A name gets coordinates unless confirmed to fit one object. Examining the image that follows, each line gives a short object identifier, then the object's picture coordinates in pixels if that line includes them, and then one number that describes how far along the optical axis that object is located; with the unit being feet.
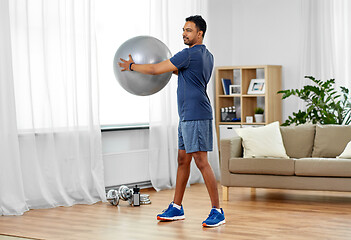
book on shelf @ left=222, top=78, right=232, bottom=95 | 23.88
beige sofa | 16.25
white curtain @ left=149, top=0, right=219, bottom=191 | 20.57
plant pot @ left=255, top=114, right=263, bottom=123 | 23.16
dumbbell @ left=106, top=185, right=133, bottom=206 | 16.96
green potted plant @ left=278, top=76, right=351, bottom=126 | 19.30
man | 13.43
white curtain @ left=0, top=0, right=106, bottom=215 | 15.69
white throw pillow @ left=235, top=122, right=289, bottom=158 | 17.57
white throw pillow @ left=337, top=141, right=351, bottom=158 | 16.77
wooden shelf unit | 22.94
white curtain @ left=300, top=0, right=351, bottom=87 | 21.75
